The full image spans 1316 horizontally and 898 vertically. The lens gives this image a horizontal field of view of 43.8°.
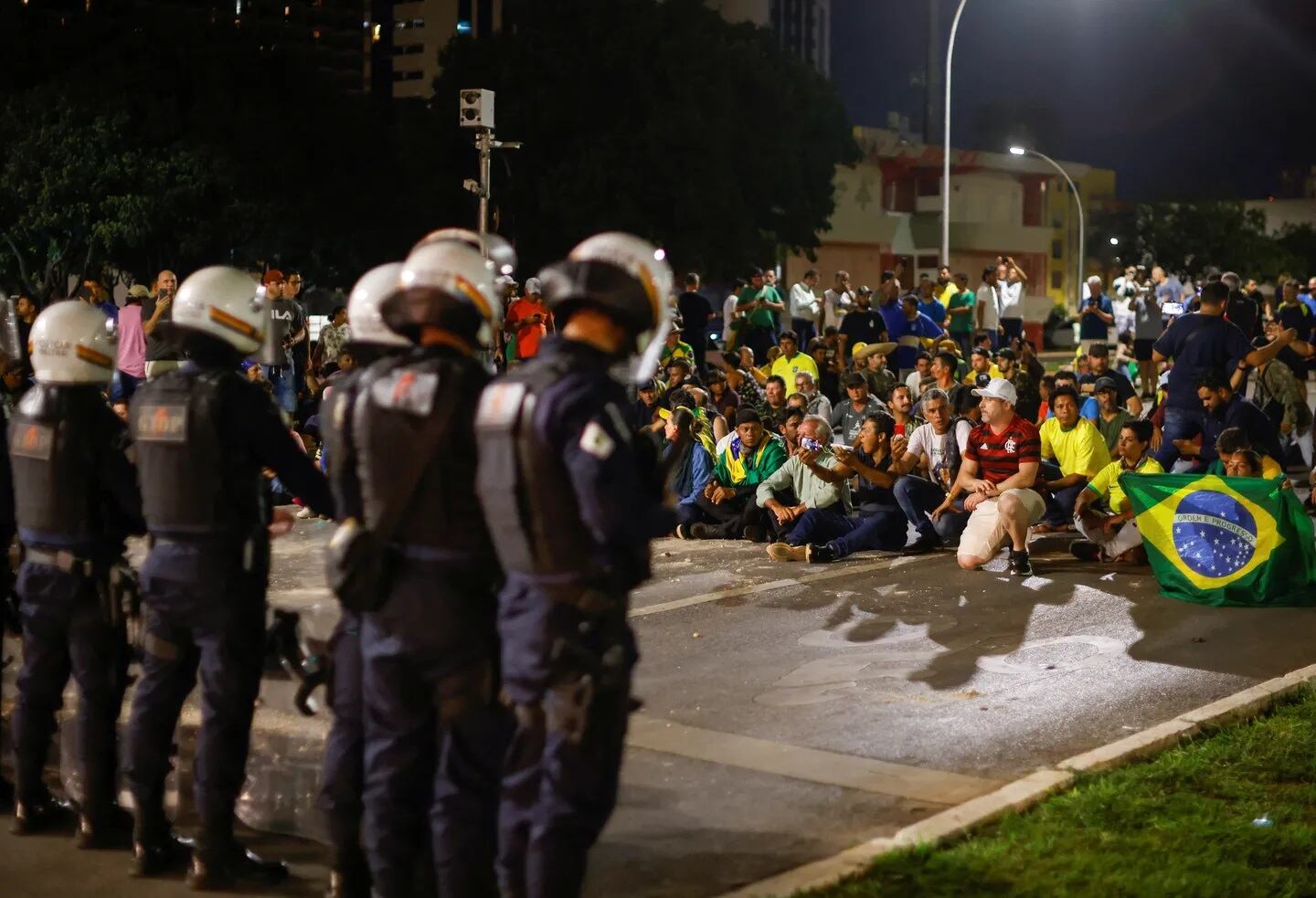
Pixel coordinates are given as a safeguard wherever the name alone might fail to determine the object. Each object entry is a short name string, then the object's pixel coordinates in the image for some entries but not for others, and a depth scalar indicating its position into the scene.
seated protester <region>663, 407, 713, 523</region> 13.25
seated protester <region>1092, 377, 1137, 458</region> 13.38
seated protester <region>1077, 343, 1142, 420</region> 15.18
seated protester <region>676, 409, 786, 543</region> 12.88
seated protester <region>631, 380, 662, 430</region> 14.97
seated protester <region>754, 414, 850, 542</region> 12.12
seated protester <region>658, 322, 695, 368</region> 17.45
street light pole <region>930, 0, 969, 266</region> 32.66
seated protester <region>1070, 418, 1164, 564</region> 11.47
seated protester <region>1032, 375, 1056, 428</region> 14.92
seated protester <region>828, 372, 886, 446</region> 14.48
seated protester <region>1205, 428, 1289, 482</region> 10.34
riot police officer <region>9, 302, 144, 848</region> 5.67
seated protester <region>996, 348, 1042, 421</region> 16.41
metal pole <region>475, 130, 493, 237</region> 16.86
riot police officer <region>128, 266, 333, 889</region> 5.23
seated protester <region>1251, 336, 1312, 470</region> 15.52
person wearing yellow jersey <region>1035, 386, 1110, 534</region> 12.26
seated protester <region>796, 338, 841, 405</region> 19.17
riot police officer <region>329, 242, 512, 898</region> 4.50
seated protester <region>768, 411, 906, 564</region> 11.94
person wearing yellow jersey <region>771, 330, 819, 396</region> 17.72
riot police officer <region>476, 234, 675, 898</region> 4.27
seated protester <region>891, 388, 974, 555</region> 12.08
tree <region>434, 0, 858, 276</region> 36.38
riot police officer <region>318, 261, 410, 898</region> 4.79
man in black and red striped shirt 11.12
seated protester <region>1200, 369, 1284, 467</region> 11.47
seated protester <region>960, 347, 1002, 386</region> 16.16
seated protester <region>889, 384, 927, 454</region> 13.23
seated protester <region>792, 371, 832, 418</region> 14.84
